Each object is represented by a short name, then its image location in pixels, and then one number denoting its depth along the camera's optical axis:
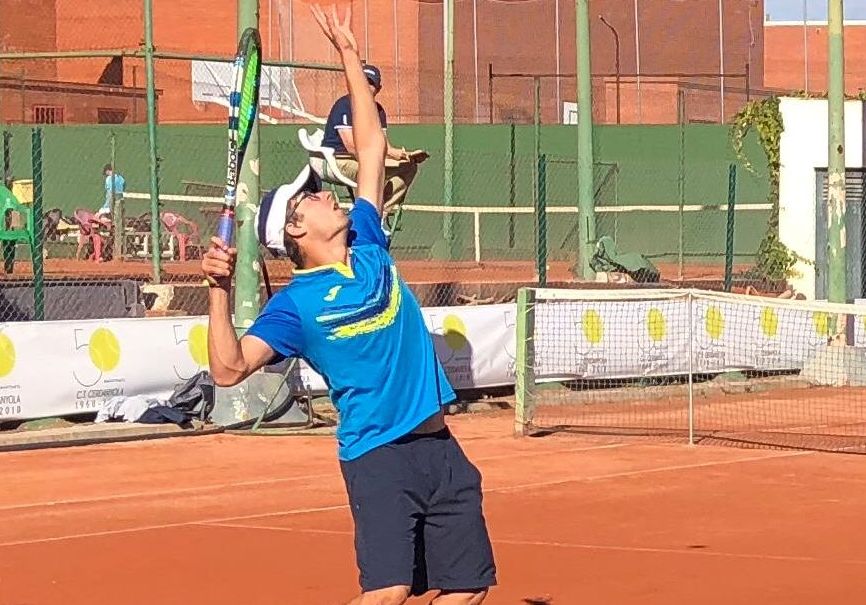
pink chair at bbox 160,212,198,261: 25.41
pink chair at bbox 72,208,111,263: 24.75
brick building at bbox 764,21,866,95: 59.84
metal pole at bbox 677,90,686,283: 23.34
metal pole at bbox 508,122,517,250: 29.62
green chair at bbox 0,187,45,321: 15.03
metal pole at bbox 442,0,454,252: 26.84
